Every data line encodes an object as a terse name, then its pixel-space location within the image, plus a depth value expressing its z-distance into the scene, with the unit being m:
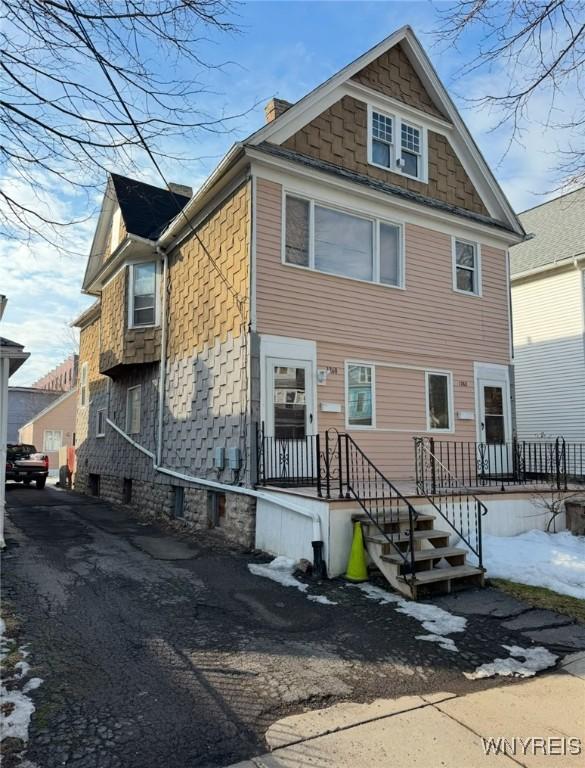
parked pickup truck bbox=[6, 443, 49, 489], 20.11
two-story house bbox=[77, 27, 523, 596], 9.33
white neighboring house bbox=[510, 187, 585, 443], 15.65
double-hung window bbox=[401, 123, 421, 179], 11.69
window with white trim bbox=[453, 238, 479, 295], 12.20
